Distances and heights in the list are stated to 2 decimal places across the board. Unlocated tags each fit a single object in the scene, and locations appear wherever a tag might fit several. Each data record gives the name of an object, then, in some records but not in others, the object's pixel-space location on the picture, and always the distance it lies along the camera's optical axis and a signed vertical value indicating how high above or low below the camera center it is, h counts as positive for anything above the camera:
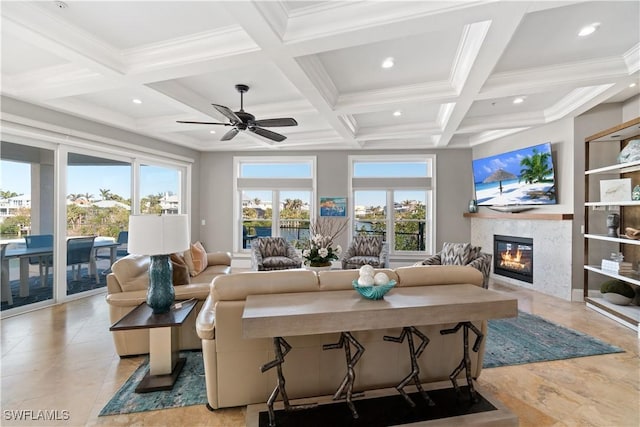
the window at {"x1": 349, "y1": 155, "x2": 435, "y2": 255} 6.76 +0.24
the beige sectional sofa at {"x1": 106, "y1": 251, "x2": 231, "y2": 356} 2.68 -0.79
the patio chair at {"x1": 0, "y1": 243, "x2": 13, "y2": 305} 3.71 -0.84
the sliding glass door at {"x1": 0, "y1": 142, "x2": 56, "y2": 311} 3.75 -0.16
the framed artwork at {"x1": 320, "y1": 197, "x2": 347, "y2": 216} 6.76 +0.16
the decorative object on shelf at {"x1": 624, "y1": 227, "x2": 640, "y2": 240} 3.62 -0.25
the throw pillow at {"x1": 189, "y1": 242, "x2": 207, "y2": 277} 4.12 -0.67
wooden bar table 1.66 -0.60
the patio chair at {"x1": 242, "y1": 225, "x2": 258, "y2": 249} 7.14 -0.57
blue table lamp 2.26 -0.25
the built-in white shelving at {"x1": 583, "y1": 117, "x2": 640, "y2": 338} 3.53 -0.32
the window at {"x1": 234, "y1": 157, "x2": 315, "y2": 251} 6.93 +0.38
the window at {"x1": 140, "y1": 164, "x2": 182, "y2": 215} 5.75 +0.48
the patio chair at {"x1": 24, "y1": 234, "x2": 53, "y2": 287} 4.02 -0.61
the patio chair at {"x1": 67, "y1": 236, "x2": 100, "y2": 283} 4.53 -0.65
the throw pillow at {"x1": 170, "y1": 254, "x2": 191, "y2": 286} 3.08 -0.66
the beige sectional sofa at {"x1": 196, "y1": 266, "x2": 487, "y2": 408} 1.97 -1.01
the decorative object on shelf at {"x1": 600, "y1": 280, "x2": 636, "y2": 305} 3.81 -1.05
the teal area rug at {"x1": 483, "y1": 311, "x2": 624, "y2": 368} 2.76 -1.36
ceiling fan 3.40 +1.09
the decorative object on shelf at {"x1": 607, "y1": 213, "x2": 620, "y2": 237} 3.96 -0.14
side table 2.19 -1.06
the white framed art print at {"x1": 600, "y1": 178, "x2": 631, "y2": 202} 3.68 +0.30
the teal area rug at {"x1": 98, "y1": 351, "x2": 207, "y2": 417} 2.05 -1.36
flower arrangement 4.43 -0.61
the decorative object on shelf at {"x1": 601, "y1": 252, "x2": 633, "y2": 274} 3.71 -0.68
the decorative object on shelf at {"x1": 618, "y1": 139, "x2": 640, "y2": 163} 3.54 +0.76
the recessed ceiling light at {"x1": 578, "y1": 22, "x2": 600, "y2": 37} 2.52 +1.63
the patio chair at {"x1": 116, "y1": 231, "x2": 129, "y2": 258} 5.22 -0.58
